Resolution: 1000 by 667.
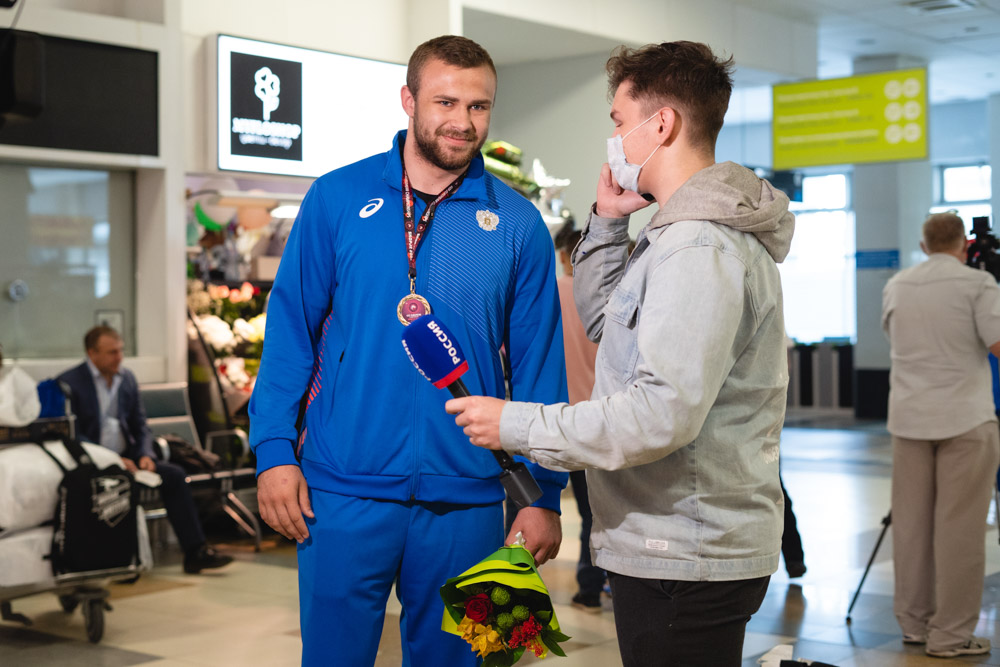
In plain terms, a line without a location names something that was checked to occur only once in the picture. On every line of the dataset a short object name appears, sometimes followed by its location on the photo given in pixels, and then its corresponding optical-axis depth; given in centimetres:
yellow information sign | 1137
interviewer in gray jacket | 174
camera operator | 473
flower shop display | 766
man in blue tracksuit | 228
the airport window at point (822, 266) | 1855
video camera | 569
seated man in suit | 654
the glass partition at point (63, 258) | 733
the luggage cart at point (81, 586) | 501
